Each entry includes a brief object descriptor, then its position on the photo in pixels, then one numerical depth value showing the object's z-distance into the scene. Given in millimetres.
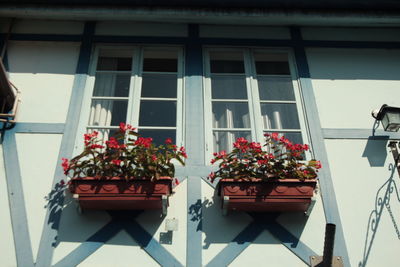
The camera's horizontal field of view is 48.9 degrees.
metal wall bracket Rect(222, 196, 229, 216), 3738
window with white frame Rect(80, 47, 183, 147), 4500
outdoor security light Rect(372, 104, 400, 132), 4168
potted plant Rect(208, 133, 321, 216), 3750
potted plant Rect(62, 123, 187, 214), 3666
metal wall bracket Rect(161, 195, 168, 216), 3709
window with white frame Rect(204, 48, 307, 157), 4531
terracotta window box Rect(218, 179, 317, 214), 3740
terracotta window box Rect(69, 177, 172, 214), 3658
